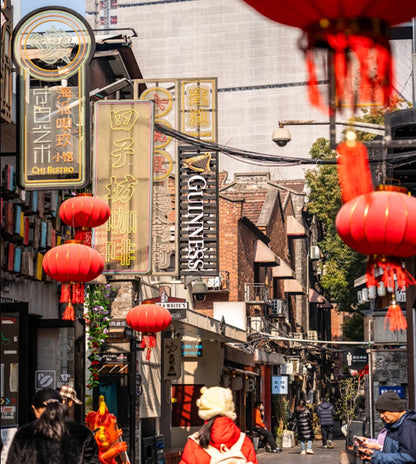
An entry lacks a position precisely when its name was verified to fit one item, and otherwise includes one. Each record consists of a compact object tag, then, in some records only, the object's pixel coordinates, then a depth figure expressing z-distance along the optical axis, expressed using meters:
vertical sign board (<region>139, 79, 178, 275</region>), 18.78
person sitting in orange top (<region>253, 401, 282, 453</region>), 33.66
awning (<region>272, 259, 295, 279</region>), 47.84
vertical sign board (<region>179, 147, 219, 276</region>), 19.38
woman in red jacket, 7.36
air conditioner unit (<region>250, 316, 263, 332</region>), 38.44
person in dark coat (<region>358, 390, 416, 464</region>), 8.14
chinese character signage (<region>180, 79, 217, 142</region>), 18.81
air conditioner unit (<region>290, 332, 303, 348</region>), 51.62
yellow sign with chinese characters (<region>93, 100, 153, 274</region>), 16.31
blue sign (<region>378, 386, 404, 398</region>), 22.69
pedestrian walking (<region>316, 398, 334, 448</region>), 35.84
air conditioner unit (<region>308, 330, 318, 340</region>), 57.81
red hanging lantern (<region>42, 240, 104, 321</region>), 12.62
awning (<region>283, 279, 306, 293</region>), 51.62
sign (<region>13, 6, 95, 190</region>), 14.02
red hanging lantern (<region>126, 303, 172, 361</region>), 17.52
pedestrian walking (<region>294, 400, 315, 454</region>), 33.12
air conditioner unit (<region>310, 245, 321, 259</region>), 61.86
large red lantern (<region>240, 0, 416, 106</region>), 4.23
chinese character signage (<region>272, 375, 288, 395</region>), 40.97
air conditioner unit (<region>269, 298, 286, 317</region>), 42.75
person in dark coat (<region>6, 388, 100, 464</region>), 7.00
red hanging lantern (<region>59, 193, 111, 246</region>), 13.76
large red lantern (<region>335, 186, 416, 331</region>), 6.10
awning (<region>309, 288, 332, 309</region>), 59.94
